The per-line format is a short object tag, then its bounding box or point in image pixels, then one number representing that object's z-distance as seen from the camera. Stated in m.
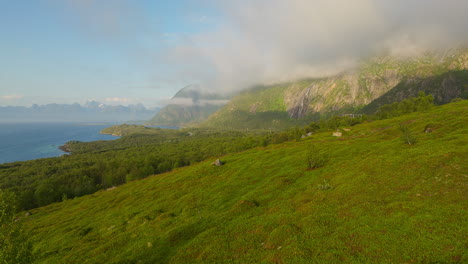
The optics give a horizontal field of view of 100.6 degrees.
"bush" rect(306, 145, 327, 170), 51.53
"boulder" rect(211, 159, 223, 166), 80.21
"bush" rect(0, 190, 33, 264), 18.88
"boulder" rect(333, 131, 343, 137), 103.74
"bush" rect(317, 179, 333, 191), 35.62
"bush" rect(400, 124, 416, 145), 50.10
